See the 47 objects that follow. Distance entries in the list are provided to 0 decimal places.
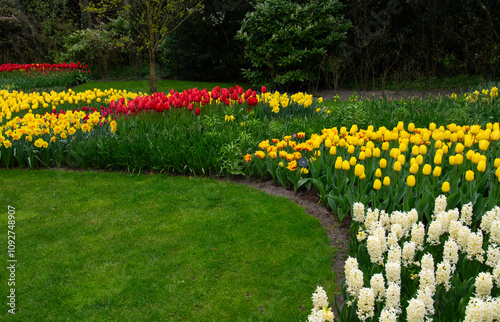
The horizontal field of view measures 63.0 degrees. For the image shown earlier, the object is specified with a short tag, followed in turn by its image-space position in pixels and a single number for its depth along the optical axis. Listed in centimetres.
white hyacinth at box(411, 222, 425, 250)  252
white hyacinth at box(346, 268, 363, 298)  216
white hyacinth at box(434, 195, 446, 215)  279
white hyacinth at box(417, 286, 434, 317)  202
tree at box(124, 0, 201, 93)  998
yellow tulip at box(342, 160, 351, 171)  358
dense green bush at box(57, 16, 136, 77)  1642
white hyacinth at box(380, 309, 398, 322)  189
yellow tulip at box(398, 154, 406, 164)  342
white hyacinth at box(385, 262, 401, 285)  222
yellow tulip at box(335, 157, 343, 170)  374
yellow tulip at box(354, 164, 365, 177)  345
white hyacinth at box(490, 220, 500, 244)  244
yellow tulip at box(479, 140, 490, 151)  365
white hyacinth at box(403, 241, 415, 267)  243
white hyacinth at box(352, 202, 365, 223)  294
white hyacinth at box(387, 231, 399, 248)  247
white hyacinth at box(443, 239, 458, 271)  233
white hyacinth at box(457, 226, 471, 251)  243
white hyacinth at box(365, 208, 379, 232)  281
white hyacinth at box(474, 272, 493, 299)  208
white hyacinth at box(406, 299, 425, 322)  191
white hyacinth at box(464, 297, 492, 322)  181
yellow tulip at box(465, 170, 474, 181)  321
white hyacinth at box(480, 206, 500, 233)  260
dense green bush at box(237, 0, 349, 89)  1182
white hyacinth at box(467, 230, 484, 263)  238
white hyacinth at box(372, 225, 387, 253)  249
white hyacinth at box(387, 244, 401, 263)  232
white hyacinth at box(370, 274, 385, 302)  215
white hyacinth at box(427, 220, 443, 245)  257
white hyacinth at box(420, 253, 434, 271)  221
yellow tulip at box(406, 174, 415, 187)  318
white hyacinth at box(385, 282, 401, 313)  208
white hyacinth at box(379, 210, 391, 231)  280
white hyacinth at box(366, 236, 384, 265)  242
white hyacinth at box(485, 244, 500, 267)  234
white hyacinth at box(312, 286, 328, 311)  208
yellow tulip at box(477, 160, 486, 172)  326
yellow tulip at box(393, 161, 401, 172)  339
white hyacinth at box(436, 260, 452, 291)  221
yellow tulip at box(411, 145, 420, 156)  366
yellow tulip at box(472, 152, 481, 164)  339
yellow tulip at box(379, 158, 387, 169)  361
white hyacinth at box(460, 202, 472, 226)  277
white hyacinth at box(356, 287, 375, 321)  206
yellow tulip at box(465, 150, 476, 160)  358
